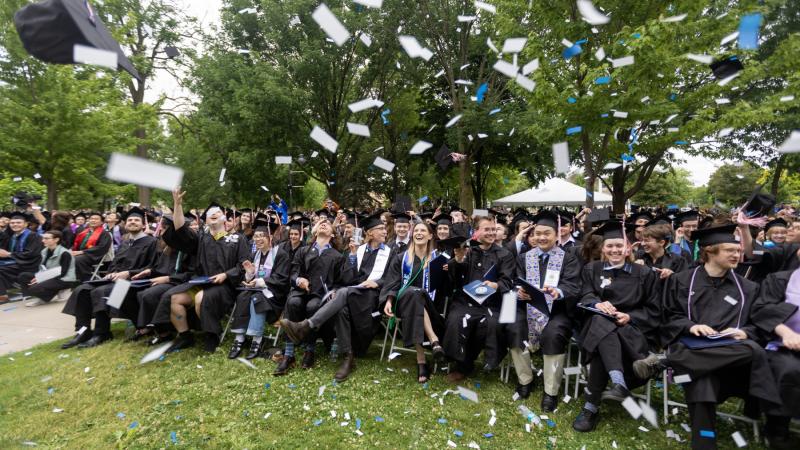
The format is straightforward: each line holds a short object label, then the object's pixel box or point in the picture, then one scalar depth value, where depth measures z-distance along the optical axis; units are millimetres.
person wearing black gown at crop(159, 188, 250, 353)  5008
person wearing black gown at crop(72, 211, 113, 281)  7348
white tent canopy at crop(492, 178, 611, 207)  20266
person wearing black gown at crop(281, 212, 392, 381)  4379
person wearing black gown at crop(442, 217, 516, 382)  4137
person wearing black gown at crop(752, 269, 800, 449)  2822
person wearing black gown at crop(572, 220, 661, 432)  3361
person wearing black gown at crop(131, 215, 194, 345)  5156
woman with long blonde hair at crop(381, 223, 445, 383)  4273
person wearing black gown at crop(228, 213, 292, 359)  4977
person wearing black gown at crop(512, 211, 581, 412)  3723
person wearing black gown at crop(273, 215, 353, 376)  4711
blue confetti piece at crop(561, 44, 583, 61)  9367
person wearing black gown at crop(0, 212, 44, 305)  7758
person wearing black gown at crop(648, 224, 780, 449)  2904
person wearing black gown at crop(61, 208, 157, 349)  5363
